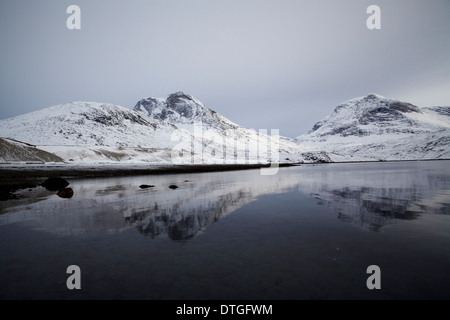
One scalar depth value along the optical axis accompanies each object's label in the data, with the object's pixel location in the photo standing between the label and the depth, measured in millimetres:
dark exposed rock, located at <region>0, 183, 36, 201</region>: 20578
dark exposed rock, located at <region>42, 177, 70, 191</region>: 28483
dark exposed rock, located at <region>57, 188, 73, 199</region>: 21641
